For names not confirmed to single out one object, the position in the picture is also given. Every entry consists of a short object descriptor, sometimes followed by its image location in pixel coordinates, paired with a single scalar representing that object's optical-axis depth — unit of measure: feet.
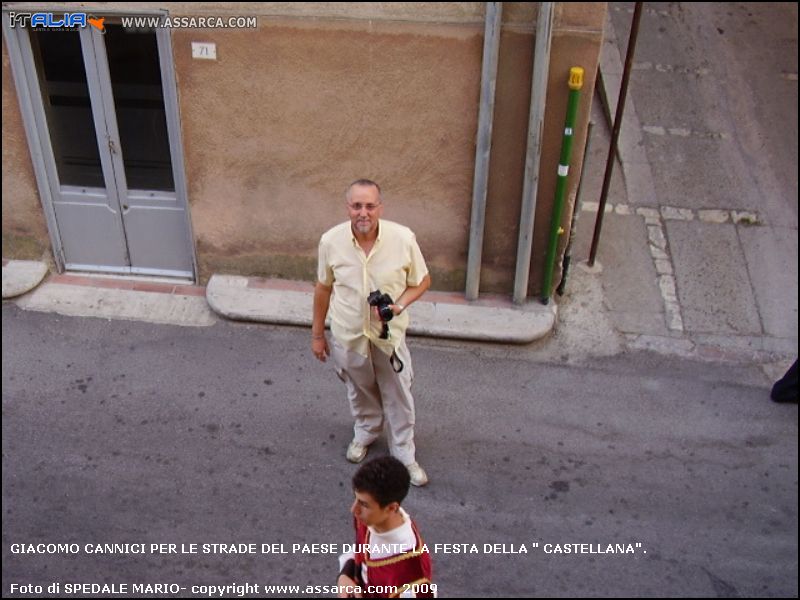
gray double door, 20.66
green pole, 19.13
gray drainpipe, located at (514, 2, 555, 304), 18.57
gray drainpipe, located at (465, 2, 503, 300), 18.75
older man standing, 14.71
